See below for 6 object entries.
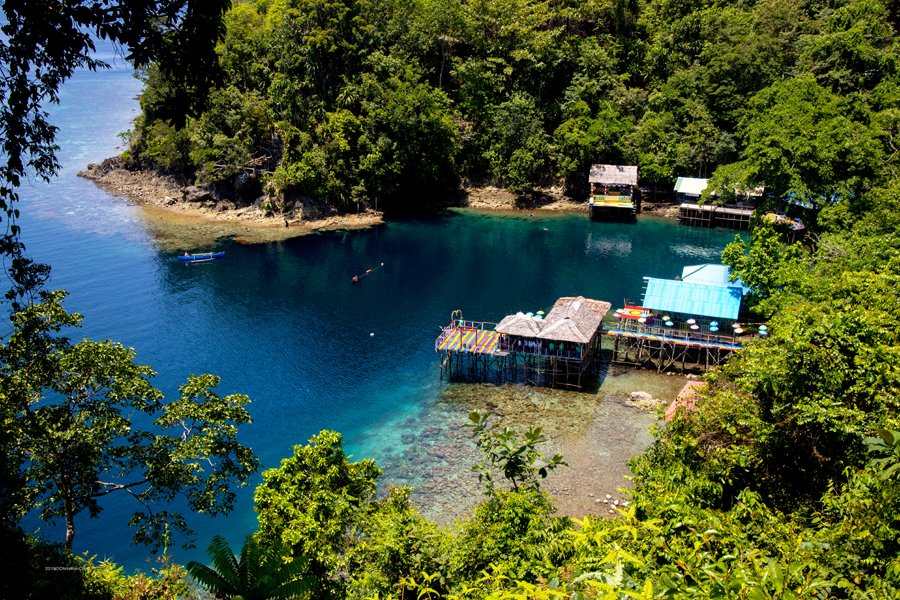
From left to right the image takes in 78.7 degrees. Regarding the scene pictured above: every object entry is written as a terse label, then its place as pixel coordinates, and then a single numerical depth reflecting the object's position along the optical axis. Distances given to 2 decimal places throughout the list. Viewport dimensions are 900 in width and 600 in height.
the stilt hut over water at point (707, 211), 63.19
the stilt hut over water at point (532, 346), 34.94
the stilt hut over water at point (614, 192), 65.81
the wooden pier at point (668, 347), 36.09
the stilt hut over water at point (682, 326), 36.38
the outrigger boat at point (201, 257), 56.07
